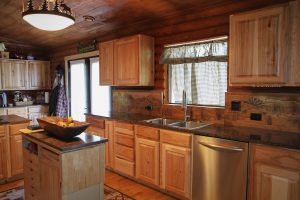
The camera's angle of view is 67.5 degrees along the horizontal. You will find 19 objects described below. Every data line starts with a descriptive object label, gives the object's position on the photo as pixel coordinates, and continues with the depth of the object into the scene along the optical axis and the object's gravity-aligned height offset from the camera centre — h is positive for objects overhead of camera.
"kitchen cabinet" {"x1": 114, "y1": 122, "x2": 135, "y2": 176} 3.26 -0.89
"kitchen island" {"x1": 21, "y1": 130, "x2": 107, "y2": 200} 1.91 -0.70
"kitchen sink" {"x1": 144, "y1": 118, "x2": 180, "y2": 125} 3.22 -0.46
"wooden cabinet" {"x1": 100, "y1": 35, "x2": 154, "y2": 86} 3.46 +0.46
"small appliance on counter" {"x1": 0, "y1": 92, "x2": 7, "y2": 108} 5.32 -0.25
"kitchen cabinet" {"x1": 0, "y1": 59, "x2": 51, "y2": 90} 5.35 +0.38
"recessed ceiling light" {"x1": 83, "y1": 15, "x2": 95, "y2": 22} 3.63 +1.17
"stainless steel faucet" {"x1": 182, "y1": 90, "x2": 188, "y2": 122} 3.07 -0.20
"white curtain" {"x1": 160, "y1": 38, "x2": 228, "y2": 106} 2.96 +0.26
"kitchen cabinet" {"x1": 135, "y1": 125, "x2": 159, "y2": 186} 2.93 -0.87
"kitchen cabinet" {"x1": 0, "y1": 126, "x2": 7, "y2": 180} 3.22 -0.92
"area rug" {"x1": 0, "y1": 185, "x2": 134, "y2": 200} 2.83 -1.36
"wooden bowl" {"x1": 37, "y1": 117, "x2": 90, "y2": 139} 2.05 -0.37
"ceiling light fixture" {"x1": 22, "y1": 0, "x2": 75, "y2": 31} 1.83 +0.62
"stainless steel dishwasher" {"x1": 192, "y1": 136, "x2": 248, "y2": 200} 2.15 -0.82
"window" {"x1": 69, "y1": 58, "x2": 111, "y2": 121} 4.80 -0.02
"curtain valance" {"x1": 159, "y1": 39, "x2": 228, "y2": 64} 2.89 +0.50
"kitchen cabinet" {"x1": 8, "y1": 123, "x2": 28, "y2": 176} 3.31 -0.88
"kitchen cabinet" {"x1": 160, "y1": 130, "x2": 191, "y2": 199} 2.60 -0.88
